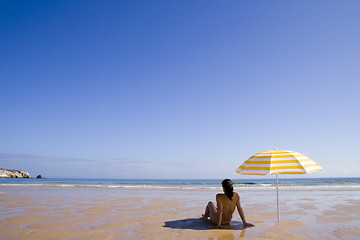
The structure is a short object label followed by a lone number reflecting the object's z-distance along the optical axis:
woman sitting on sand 6.18
